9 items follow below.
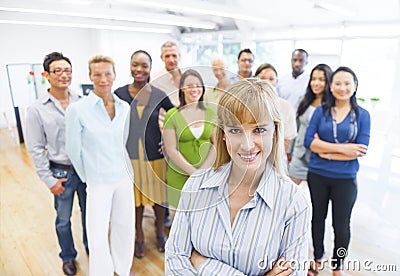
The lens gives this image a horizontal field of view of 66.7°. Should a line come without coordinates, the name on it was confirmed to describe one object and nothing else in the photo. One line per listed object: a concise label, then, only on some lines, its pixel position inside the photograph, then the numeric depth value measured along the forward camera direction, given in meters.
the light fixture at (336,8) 4.40
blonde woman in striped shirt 0.84
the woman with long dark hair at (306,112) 2.23
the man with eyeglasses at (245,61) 2.75
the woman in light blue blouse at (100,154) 1.66
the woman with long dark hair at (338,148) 1.83
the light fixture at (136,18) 2.43
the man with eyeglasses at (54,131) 1.88
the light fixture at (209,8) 3.93
